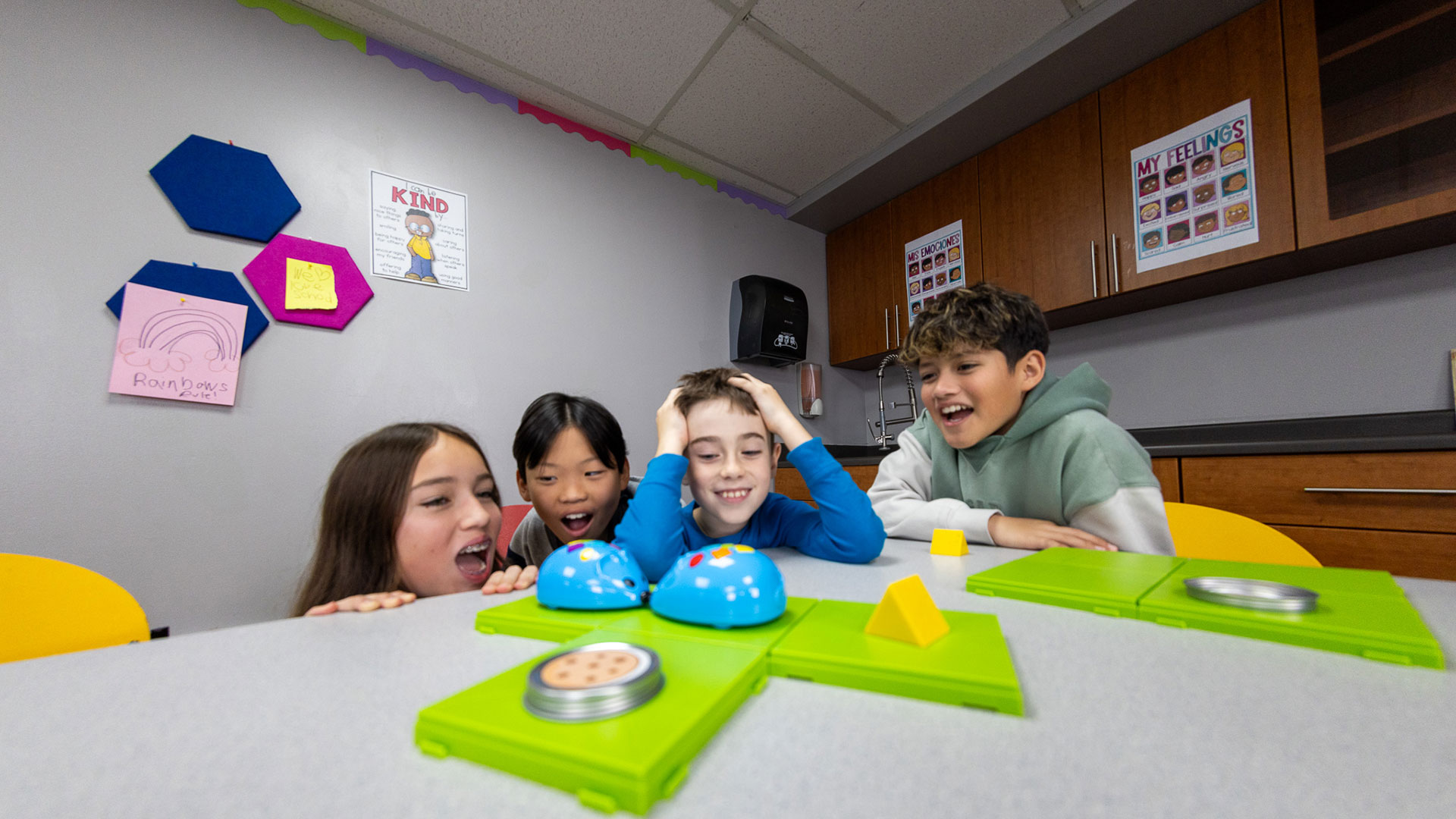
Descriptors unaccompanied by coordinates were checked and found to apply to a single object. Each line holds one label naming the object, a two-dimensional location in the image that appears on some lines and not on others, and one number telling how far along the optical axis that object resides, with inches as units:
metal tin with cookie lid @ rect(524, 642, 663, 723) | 9.9
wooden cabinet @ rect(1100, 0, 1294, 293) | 60.1
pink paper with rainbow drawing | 52.4
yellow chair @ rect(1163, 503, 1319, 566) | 33.3
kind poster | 67.1
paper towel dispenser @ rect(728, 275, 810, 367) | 98.8
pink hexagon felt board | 59.1
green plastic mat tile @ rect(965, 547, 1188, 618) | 18.2
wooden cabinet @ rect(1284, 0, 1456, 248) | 53.0
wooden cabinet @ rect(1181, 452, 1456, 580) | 44.8
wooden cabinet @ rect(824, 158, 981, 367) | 90.8
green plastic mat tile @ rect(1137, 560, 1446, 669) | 13.3
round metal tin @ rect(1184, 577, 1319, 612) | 15.6
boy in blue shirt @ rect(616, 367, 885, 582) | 30.9
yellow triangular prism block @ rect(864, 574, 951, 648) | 13.9
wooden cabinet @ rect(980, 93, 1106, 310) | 74.9
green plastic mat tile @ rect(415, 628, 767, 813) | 8.3
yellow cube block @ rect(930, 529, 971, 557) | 32.0
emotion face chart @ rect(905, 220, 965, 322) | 90.8
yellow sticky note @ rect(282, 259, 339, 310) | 60.5
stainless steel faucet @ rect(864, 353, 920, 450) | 102.6
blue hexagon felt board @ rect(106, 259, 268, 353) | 53.4
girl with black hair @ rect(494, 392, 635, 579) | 42.7
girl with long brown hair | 31.4
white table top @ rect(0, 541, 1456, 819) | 8.5
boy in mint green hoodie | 36.5
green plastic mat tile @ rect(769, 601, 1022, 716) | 11.6
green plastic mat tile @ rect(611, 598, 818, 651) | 14.7
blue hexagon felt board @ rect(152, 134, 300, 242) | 55.2
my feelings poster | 62.8
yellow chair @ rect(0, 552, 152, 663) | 28.5
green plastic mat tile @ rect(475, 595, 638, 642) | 16.8
